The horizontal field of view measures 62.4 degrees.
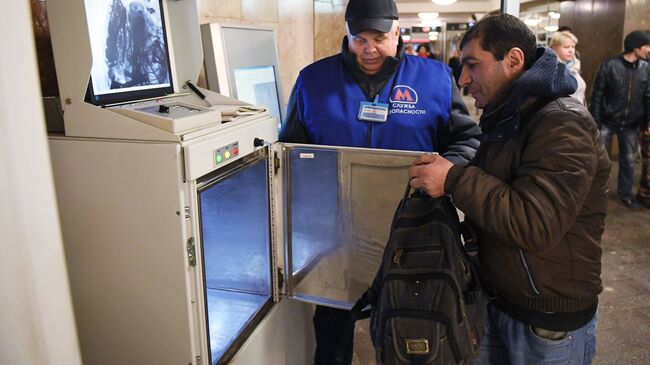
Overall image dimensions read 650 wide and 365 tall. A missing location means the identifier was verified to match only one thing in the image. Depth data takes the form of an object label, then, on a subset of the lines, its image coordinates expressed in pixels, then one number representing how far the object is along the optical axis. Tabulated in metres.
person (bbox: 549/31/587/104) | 5.00
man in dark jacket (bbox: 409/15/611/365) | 1.34
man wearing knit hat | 5.43
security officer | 2.11
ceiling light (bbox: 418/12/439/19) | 14.02
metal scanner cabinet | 1.51
